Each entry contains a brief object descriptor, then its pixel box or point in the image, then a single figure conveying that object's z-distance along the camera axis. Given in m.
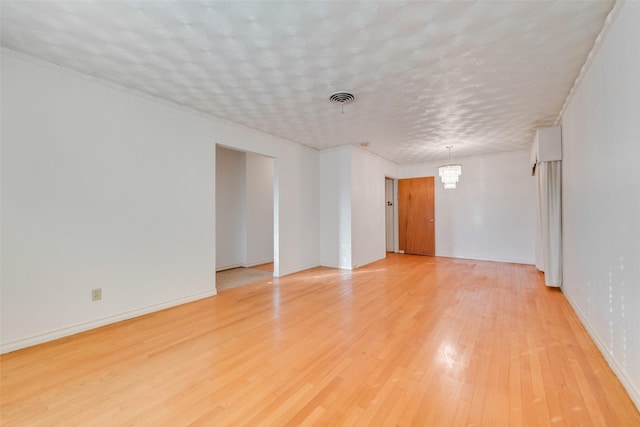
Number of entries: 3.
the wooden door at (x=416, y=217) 7.05
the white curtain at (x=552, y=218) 3.78
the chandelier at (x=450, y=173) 5.16
